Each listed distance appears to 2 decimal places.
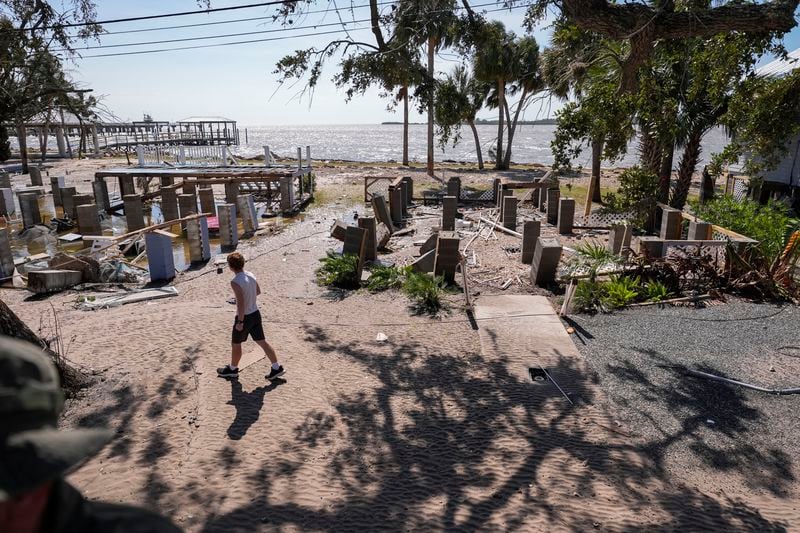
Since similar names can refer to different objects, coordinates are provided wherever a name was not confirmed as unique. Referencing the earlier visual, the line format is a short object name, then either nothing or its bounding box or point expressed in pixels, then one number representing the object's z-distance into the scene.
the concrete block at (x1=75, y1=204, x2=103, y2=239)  18.58
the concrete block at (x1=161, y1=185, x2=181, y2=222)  20.12
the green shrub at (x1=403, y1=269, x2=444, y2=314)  9.45
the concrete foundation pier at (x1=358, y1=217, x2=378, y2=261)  13.13
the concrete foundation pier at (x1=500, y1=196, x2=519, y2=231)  17.67
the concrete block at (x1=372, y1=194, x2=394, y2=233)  16.91
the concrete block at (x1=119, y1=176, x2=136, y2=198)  26.00
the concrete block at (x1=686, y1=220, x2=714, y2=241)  11.16
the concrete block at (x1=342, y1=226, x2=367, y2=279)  11.63
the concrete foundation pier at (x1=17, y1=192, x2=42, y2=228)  19.70
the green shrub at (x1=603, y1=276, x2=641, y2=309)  9.21
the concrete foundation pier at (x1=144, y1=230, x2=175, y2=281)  12.45
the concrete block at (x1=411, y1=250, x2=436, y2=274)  11.66
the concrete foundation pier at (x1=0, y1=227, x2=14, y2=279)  12.80
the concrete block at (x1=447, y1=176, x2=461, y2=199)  21.14
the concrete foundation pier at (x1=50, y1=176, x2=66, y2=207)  23.86
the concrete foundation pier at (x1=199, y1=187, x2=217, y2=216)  20.75
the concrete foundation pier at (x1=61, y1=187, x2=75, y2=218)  21.41
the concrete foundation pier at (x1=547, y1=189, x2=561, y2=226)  18.92
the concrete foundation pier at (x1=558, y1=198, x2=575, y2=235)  16.81
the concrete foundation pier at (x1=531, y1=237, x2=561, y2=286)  10.50
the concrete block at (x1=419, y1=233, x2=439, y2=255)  12.83
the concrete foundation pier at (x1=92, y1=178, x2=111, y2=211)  23.61
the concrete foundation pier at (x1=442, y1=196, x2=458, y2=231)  17.23
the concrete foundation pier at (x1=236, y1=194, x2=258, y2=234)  18.33
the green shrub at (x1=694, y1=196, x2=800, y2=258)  10.79
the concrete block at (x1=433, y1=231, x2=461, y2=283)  10.94
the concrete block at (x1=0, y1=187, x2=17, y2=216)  21.86
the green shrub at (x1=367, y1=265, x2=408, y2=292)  10.81
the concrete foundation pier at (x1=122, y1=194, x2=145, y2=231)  18.36
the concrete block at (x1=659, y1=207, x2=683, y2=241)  12.96
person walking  6.52
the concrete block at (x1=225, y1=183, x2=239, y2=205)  21.55
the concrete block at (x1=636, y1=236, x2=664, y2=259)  10.27
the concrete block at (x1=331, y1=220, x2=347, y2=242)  13.50
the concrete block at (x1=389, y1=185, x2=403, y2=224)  19.19
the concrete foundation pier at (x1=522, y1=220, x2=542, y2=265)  12.88
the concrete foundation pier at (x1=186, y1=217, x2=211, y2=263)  14.37
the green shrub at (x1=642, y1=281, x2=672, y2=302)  9.39
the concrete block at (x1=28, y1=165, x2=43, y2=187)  29.84
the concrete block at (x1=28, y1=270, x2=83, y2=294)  11.25
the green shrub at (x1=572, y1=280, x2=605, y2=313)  9.14
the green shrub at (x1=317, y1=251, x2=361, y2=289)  11.17
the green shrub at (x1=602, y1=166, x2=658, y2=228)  12.70
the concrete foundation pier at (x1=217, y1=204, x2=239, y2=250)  16.22
